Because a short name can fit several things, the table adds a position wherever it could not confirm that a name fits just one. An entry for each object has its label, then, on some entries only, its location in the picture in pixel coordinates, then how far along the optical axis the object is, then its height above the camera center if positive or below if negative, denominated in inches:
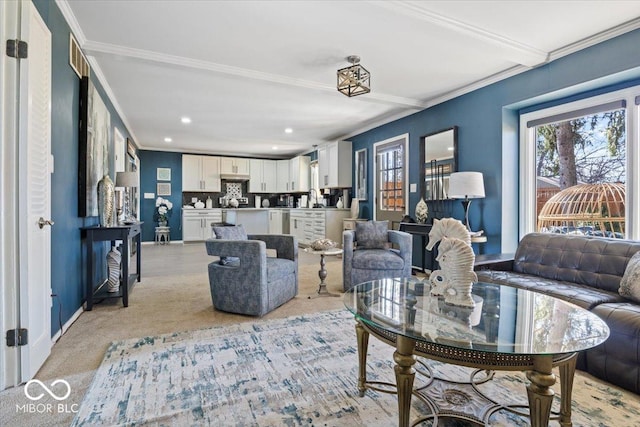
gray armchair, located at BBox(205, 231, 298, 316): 113.6 -23.2
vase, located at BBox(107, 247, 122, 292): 135.2 -23.6
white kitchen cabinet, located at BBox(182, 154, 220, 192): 348.8 +43.2
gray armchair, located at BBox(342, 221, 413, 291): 145.0 -21.4
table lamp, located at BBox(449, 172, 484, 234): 141.5 +12.3
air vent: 108.1 +54.0
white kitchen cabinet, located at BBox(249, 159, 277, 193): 373.7 +42.7
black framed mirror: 173.8 +28.6
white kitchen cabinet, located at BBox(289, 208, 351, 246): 266.2 -9.1
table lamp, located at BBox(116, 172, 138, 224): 158.7 +16.4
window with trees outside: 114.7 +17.8
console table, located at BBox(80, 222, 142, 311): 120.1 -14.3
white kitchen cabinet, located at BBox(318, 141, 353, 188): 267.0 +39.7
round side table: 144.2 -27.1
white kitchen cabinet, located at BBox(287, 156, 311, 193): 345.4 +41.8
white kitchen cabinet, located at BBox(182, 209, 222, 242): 341.1 -10.1
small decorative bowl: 146.7 -14.2
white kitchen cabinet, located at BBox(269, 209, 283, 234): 365.1 -8.7
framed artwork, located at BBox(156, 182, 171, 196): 342.3 +25.5
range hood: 363.9 +40.8
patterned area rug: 60.3 -36.9
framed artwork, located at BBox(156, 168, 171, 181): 342.0 +41.0
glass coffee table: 46.9 -19.1
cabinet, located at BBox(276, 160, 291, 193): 380.5 +42.9
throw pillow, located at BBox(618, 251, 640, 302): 81.4 -17.2
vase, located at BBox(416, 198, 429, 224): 182.5 +1.0
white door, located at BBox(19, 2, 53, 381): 70.4 +5.0
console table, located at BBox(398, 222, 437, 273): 175.5 -10.2
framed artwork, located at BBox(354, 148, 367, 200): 252.2 +29.7
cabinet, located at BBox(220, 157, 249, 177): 361.4 +51.7
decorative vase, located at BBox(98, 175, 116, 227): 129.7 +4.7
